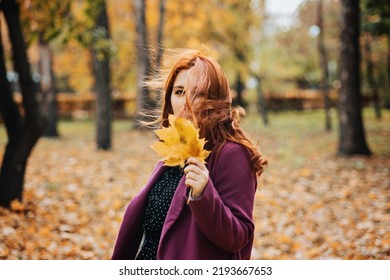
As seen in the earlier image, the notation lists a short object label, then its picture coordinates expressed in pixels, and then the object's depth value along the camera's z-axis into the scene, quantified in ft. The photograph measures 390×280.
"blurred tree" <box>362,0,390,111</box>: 24.07
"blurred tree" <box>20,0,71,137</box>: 16.98
